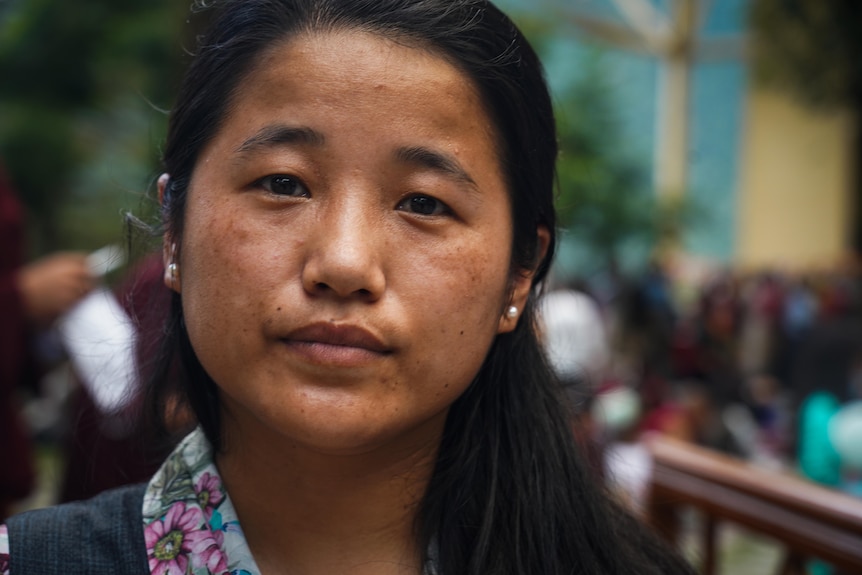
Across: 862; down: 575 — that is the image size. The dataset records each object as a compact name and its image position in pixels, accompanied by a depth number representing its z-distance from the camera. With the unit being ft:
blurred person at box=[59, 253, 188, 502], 5.68
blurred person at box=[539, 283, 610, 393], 16.40
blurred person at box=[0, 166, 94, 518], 9.55
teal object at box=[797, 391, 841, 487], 12.25
